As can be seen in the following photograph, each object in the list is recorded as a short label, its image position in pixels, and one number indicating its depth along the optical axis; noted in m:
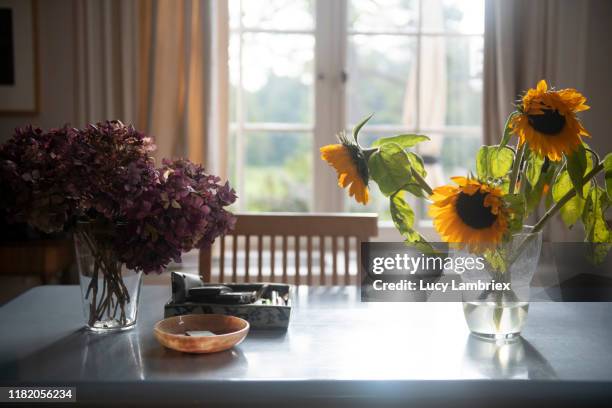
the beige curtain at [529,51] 2.78
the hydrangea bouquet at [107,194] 1.09
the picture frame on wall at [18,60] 2.88
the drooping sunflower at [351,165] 1.07
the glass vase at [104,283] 1.18
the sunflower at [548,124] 1.00
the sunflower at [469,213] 0.96
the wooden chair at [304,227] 1.82
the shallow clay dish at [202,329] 1.07
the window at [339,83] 3.00
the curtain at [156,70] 2.79
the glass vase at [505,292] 1.07
